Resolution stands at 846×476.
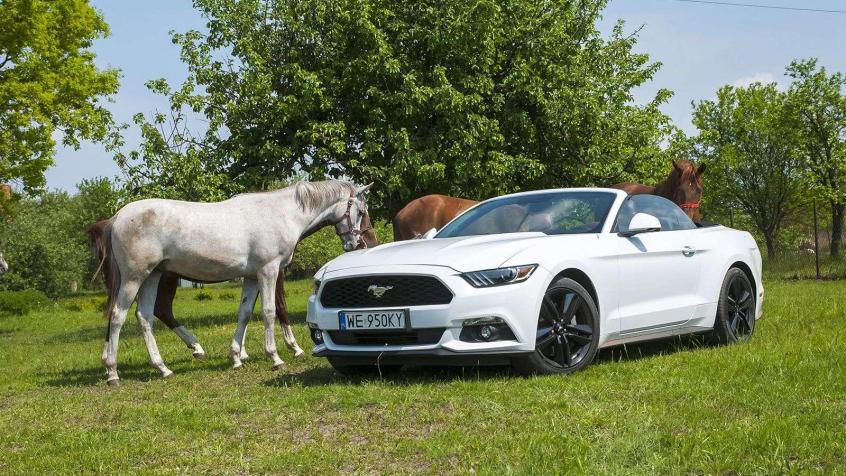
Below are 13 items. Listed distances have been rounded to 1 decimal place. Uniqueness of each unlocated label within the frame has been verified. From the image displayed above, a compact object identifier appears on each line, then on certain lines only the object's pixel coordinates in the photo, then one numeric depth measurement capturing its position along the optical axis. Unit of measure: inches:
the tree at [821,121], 1743.4
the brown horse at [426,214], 603.8
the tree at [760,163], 1784.0
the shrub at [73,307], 1459.4
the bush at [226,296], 1737.2
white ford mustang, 269.7
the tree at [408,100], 746.8
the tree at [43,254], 2075.5
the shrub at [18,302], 1320.1
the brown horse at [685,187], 586.9
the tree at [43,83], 965.2
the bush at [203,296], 1727.5
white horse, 358.3
